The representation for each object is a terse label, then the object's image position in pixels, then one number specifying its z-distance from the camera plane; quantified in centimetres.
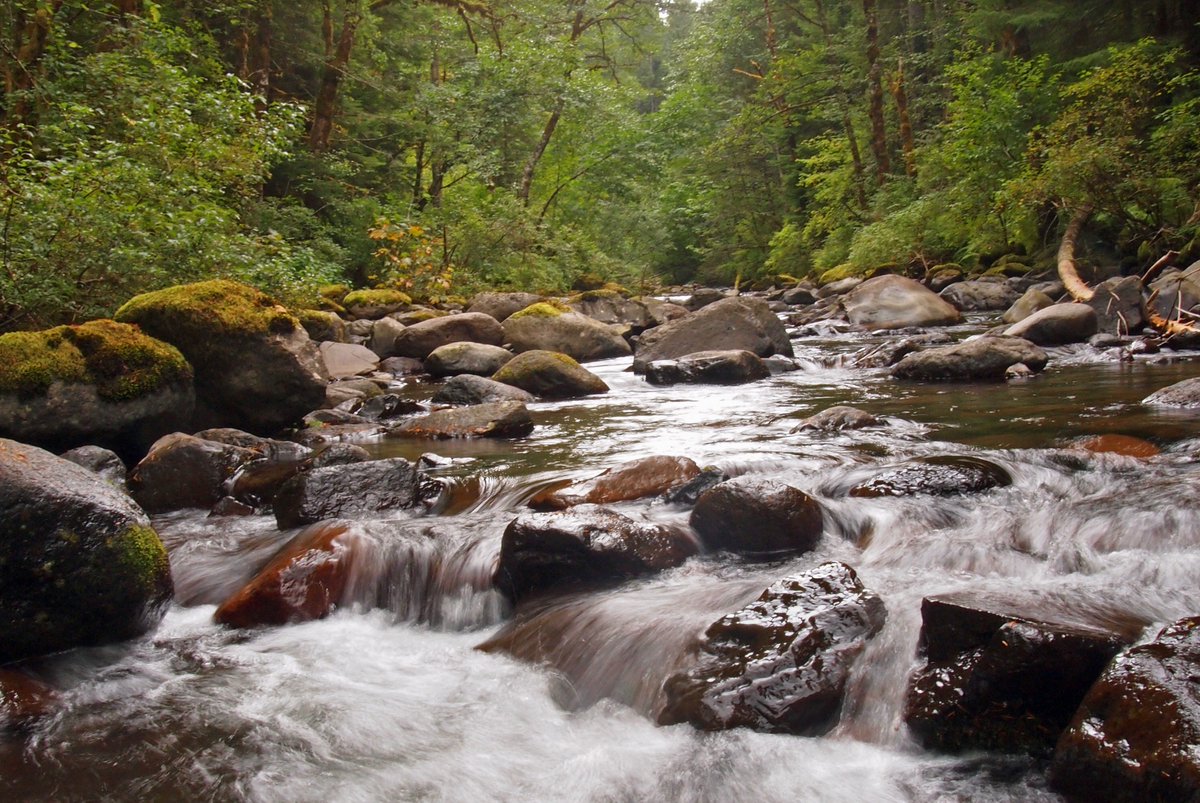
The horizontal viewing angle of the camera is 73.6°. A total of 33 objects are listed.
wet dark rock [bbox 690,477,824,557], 438
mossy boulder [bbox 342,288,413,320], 1622
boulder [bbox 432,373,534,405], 978
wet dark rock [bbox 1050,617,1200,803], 210
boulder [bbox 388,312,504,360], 1317
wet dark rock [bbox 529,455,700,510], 522
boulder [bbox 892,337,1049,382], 901
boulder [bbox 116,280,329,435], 716
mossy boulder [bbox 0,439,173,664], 356
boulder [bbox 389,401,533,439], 787
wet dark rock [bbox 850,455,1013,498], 486
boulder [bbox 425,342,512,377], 1185
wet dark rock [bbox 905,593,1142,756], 257
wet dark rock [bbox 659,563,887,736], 287
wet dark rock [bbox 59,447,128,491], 599
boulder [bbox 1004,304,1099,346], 1075
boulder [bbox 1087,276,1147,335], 1105
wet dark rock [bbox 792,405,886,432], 678
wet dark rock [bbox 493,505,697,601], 418
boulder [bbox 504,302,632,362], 1327
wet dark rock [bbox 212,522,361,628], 419
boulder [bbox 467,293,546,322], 1600
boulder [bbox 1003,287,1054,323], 1252
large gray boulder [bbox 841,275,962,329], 1454
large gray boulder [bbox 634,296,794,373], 1192
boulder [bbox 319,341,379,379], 1174
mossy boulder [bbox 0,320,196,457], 601
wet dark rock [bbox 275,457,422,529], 539
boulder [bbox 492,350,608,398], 1041
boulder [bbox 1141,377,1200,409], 634
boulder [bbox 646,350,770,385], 1066
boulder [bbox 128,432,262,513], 595
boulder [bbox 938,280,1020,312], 1616
